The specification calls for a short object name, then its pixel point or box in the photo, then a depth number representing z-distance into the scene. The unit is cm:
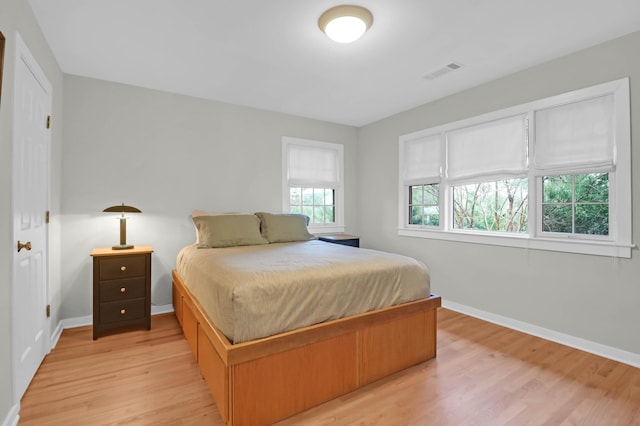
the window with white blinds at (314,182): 434
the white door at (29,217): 178
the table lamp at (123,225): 290
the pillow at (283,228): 339
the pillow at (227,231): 302
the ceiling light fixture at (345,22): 202
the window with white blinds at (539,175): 243
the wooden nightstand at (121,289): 274
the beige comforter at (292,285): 164
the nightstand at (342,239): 415
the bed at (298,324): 161
